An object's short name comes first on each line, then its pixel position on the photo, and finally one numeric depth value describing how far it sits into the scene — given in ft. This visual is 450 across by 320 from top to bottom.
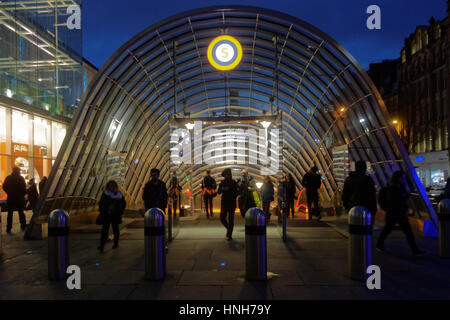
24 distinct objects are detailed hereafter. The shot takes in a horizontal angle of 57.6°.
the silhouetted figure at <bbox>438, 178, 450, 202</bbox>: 36.06
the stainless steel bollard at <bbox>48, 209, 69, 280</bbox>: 20.88
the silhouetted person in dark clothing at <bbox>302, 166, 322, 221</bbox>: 42.57
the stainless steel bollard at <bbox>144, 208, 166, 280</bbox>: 20.18
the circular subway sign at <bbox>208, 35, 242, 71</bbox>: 41.29
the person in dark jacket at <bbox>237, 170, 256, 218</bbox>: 40.78
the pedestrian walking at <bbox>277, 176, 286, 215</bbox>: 34.40
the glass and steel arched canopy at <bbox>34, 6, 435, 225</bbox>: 40.42
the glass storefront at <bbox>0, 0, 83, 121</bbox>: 69.31
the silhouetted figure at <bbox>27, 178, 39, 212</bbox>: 49.13
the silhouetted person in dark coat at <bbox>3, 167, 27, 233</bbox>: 39.29
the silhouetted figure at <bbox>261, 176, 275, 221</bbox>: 43.11
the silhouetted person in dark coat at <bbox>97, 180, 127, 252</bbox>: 29.26
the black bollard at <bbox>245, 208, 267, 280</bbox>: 20.03
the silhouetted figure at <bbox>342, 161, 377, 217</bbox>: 27.25
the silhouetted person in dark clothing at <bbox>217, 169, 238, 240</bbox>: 32.71
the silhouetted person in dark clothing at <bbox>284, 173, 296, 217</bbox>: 48.52
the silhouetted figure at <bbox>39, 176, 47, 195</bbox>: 49.83
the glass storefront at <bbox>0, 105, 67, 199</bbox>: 67.56
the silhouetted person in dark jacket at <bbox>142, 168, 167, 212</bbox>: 29.99
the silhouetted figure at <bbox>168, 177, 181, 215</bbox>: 48.24
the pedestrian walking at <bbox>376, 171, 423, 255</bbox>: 26.53
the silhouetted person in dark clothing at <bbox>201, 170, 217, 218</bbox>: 48.06
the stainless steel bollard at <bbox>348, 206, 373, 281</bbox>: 19.69
